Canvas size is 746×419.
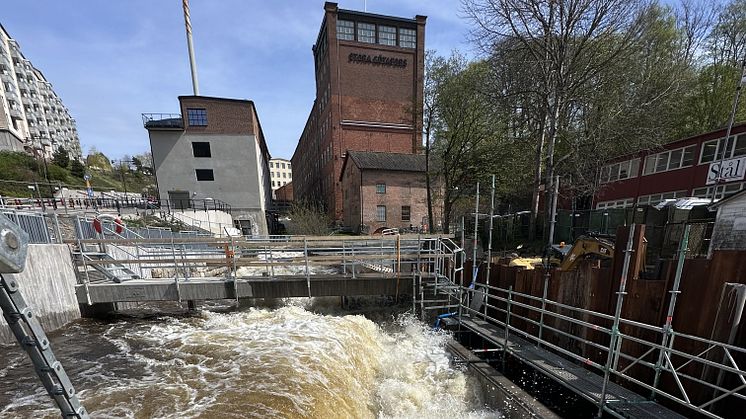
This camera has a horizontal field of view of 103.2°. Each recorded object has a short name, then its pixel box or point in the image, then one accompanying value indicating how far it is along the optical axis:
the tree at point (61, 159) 46.56
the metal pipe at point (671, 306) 3.66
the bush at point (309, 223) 25.22
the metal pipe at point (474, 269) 7.90
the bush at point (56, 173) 39.87
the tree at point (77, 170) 47.59
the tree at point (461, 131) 22.73
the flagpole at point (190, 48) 34.81
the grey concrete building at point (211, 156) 32.97
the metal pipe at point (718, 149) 10.81
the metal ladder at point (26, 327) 1.23
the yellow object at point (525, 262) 9.43
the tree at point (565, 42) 14.56
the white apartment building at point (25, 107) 43.91
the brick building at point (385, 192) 31.47
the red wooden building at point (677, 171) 16.59
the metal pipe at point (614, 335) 3.92
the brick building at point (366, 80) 36.69
